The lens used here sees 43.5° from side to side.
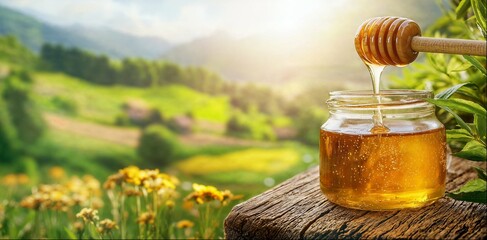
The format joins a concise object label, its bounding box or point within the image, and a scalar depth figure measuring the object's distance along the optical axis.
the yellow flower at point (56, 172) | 4.43
